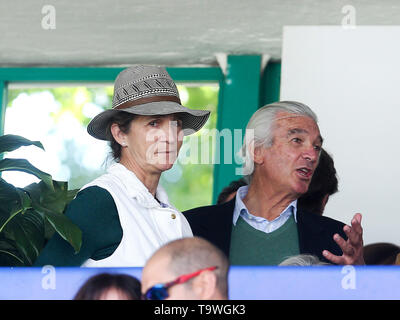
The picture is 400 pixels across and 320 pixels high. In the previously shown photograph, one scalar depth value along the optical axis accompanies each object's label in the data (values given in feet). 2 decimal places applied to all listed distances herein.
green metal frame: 32.58
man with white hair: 17.94
